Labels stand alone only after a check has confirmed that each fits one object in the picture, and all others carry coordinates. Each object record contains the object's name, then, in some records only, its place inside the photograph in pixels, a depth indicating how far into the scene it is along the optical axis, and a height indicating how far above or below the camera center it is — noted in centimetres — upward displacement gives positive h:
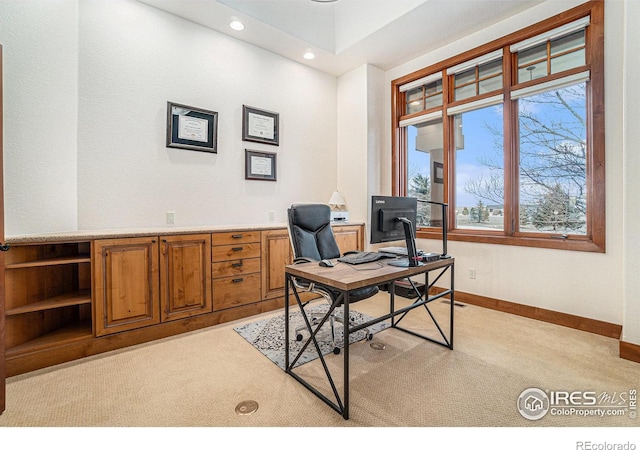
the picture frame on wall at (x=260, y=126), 367 +122
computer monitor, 214 -1
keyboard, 221 -26
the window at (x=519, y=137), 282 +96
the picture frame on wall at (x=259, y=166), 370 +72
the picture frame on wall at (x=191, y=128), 315 +103
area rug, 241 -102
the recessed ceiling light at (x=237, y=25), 329 +218
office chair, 236 -16
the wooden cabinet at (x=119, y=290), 224 -57
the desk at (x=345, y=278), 166 -33
